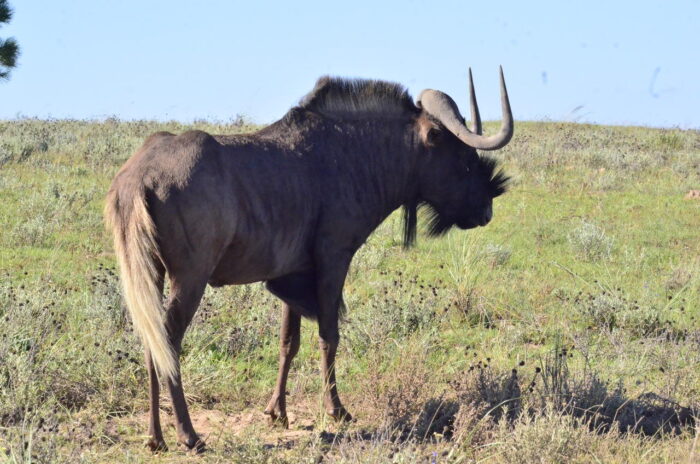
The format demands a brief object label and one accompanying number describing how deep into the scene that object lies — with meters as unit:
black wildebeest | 8.74
